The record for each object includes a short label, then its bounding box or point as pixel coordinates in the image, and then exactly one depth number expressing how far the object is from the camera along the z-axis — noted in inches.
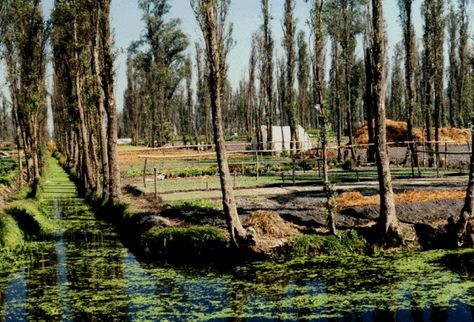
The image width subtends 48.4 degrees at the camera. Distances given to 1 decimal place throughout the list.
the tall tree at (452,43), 2464.3
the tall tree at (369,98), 1380.4
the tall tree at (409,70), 1214.9
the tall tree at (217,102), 516.1
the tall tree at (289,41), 1777.8
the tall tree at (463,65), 2311.3
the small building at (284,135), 1955.8
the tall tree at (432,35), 1309.1
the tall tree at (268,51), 1851.6
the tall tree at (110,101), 855.7
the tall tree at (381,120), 544.1
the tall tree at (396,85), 3078.2
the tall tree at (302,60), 2864.2
